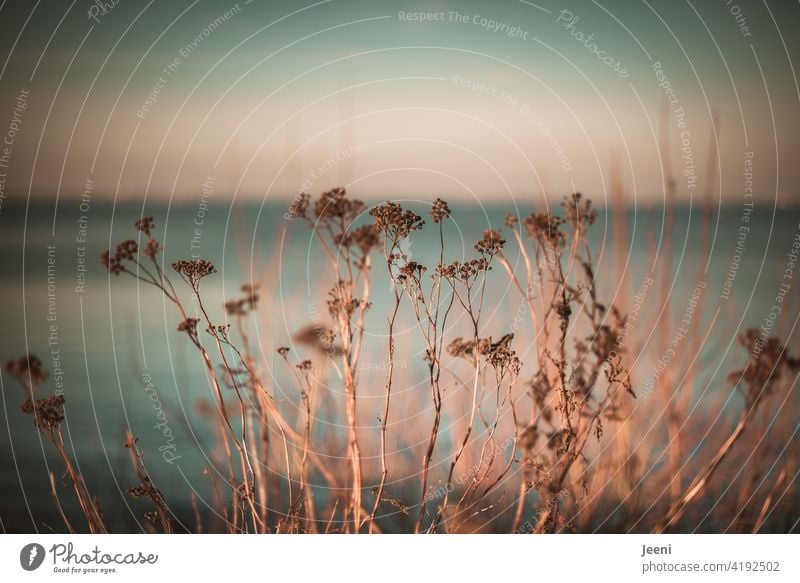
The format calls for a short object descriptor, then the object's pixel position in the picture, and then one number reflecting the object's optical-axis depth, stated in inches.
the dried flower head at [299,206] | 88.2
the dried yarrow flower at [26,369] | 89.2
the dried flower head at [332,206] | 86.7
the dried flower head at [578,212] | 87.9
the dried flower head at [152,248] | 81.1
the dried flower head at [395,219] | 79.4
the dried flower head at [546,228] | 85.3
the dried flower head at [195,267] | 79.7
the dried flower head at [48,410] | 82.8
